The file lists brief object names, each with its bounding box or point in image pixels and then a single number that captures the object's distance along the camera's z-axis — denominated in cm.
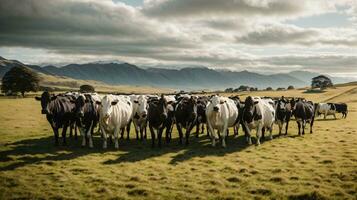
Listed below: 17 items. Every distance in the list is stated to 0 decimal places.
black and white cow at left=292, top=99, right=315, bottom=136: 2475
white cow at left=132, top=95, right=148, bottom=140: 1977
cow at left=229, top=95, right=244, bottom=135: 2185
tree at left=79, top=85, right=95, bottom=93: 11485
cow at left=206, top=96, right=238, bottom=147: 1939
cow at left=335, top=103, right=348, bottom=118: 4316
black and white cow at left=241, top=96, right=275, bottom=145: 1975
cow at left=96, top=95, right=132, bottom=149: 1834
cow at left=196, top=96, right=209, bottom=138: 2255
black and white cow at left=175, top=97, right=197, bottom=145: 1991
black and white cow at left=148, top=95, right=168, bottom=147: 1881
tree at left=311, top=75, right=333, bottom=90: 13400
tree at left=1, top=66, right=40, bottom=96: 8456
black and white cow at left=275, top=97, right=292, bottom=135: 2367
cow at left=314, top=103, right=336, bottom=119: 4262
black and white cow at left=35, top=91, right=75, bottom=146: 1831
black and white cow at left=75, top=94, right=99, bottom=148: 1830
